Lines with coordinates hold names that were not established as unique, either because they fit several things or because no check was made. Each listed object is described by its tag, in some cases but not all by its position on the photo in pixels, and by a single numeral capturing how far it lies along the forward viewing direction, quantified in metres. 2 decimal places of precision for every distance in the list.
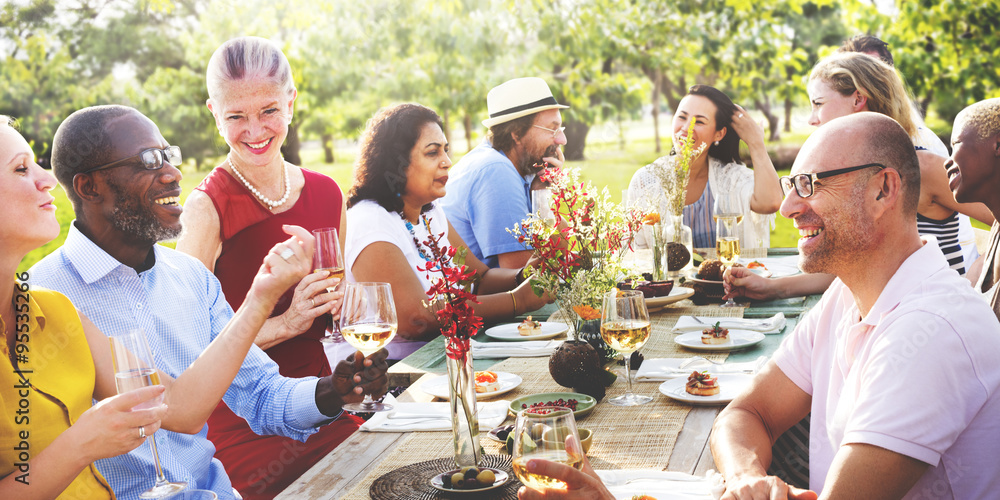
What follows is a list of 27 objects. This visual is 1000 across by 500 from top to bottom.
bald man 1.51
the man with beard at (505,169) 4.59
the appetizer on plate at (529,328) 3.14
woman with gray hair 2.98
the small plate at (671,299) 3.46
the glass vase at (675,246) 4.23
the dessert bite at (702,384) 2.27
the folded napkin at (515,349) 2.87
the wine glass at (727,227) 3.85
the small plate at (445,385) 2.38
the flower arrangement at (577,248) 2.48
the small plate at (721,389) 2.21
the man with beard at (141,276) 2.16
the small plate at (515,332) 3.10
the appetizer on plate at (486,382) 2.37
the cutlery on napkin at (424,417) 2.14
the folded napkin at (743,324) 3.04
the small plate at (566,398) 2.15
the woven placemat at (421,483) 1.70
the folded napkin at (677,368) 2.50
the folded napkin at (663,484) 1.65
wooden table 1.79
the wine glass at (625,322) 2.24
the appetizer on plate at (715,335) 2.82
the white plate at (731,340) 2.79
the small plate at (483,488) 1.70
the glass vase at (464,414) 1.78
